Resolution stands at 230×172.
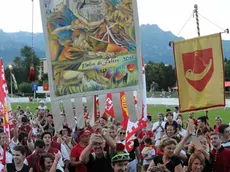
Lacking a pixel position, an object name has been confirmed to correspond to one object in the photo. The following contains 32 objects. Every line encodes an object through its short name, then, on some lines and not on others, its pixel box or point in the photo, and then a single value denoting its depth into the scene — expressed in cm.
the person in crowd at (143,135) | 943
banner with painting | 684
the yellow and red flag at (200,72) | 803
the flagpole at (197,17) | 940
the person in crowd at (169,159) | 593
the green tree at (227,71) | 7689
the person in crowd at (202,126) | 926
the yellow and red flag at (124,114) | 947
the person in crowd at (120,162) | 497
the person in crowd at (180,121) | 1165
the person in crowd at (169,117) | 1102
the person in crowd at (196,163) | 577
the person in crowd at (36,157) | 628
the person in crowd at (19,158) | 639
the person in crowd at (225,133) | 759
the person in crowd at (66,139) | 830
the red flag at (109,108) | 1150
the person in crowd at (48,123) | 1397
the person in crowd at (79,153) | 629
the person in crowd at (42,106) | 2048
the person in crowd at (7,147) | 729
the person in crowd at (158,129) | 1267
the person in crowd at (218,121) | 1419
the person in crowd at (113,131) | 792
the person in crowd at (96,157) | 609
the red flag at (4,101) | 948
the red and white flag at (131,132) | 834
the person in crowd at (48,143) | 699
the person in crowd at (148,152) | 838
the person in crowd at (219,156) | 657
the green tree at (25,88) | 8450
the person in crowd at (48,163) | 585
